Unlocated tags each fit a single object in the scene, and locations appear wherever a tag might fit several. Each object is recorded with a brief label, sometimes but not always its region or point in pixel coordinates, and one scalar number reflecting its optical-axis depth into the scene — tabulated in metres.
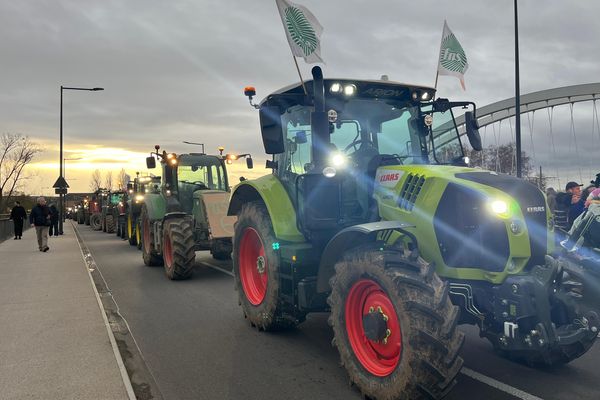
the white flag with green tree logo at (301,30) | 5.04
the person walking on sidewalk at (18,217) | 19.12
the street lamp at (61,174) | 23.76
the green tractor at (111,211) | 24.55
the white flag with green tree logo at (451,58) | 5.83
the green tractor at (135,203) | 15.84
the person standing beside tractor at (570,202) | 9.23
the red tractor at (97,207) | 28.85
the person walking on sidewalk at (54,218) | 21.48
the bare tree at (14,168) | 52.94
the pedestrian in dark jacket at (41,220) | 14.03
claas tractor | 3.31
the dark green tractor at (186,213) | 8.94
